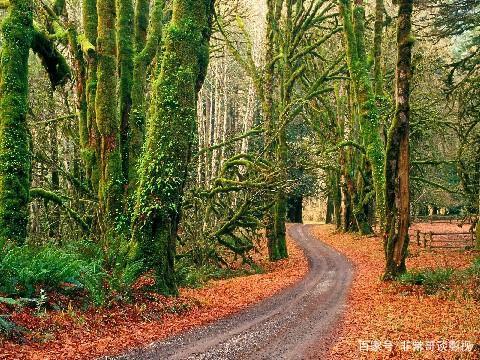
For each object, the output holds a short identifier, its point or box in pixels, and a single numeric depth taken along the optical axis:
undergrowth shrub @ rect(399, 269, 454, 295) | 12.31
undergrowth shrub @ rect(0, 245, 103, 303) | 7.88
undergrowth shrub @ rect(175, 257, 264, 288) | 13.80
